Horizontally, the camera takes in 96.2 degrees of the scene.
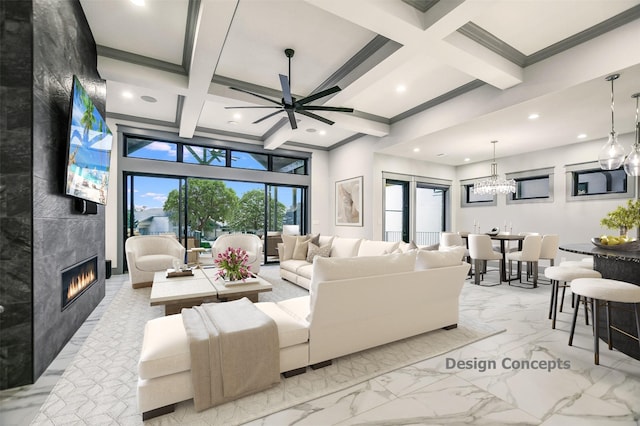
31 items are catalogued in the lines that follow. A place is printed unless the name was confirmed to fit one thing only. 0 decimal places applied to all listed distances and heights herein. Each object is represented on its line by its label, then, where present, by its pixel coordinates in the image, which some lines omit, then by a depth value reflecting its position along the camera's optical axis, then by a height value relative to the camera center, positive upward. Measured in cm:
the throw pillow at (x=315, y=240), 529 -46
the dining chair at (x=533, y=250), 486 -59
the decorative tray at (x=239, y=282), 335 -80
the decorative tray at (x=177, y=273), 379 -78
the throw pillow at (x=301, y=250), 522 -64
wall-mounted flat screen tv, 244 +63
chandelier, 607 +63
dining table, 517 -55
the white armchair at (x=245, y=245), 532 -58
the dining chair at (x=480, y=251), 503 -63
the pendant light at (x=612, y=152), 311 +69
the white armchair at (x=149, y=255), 453 -70
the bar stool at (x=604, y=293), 211 -59
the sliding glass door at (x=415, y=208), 707 +20
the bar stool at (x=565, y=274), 278 -58
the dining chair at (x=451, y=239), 575 -48
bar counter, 236 -57
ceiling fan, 322 +138
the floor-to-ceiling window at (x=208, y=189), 591 +62
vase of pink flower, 350 -64
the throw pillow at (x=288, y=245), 534 -56
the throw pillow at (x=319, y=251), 488 -62
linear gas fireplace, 258 -67
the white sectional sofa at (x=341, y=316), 167 -79
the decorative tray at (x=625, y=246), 258 -28
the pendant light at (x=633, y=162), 308 +58
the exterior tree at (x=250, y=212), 721 +7
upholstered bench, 161 -89
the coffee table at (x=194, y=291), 296 -84
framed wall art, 669 +33
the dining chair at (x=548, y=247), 512 -57
